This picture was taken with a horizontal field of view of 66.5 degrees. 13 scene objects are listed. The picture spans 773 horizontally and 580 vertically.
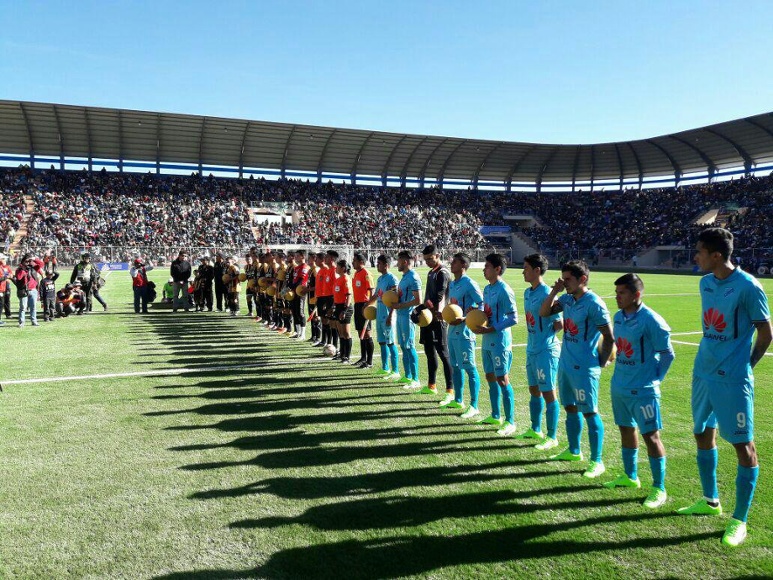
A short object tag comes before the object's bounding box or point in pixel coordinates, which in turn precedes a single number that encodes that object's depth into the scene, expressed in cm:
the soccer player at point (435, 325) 848
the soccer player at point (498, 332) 697
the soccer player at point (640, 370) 485
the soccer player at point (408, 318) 927
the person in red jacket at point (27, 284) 1559
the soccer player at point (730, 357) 430
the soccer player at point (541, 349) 630
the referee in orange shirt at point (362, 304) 1074
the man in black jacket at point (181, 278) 2003
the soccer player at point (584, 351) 545
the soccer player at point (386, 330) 999
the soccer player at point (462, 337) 761
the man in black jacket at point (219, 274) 1975
